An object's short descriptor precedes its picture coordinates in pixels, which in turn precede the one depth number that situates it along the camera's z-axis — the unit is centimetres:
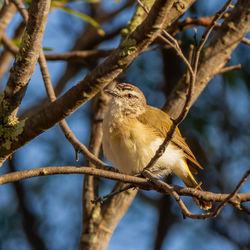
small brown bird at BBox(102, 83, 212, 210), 837
